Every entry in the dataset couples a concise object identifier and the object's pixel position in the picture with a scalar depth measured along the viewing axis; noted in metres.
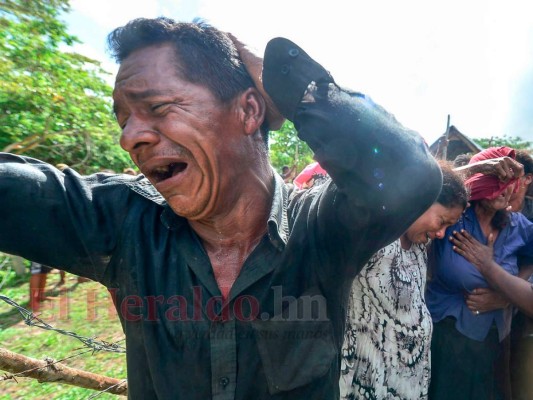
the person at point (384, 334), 0.59
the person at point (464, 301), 0.75
